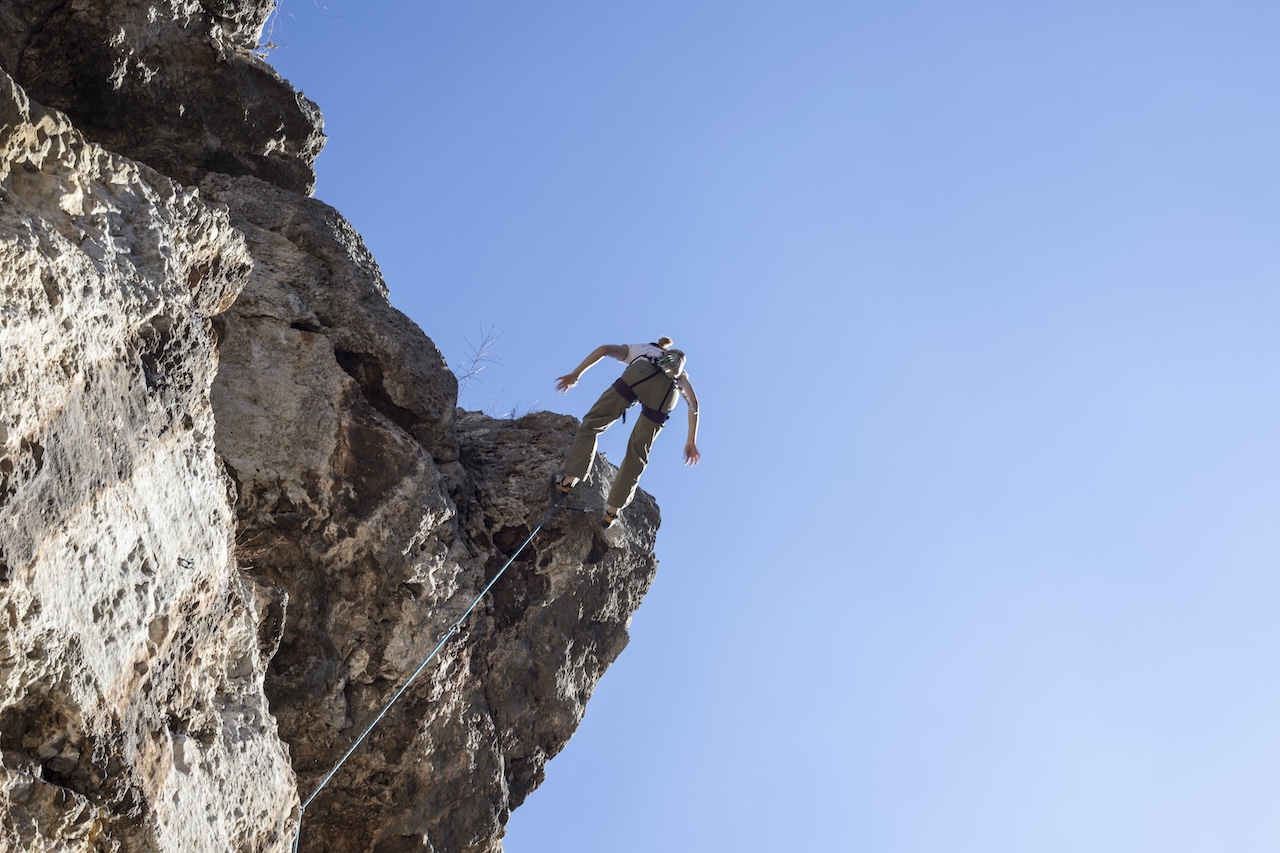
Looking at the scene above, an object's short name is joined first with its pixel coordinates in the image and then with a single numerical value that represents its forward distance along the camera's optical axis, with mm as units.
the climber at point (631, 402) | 9344
